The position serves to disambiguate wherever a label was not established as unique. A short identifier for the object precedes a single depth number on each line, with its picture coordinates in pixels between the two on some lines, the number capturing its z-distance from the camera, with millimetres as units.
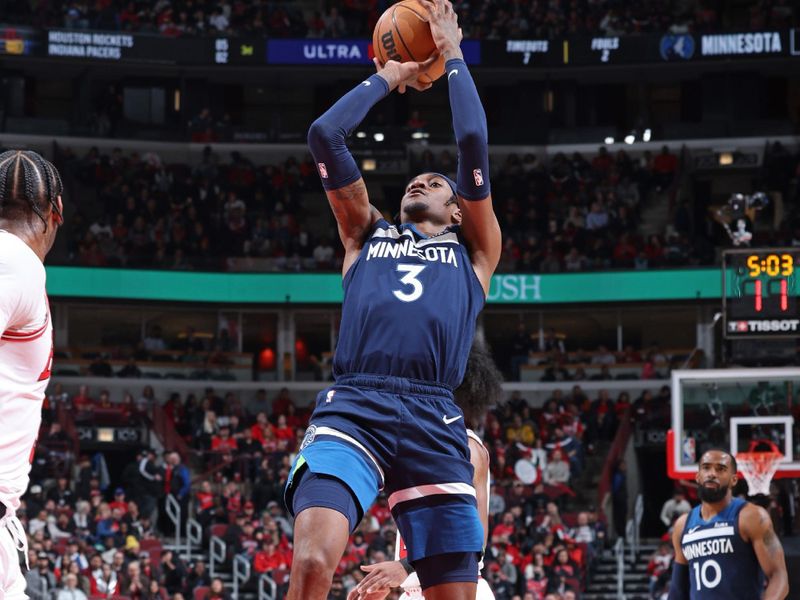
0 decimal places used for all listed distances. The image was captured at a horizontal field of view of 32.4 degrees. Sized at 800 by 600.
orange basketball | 6207
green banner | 31453
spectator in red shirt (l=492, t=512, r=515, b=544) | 21062
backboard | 17438
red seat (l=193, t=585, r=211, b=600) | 18766
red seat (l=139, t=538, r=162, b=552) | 20516
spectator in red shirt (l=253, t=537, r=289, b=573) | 20469
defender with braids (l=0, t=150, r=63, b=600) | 4258
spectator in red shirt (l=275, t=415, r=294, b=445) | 25500
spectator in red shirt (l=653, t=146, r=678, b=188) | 33875
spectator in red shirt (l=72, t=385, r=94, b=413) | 26609
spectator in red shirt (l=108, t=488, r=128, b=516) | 21578
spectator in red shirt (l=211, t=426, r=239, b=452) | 25142
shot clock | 17141
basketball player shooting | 5094
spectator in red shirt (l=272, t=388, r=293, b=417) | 28545
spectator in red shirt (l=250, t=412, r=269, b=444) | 25422
